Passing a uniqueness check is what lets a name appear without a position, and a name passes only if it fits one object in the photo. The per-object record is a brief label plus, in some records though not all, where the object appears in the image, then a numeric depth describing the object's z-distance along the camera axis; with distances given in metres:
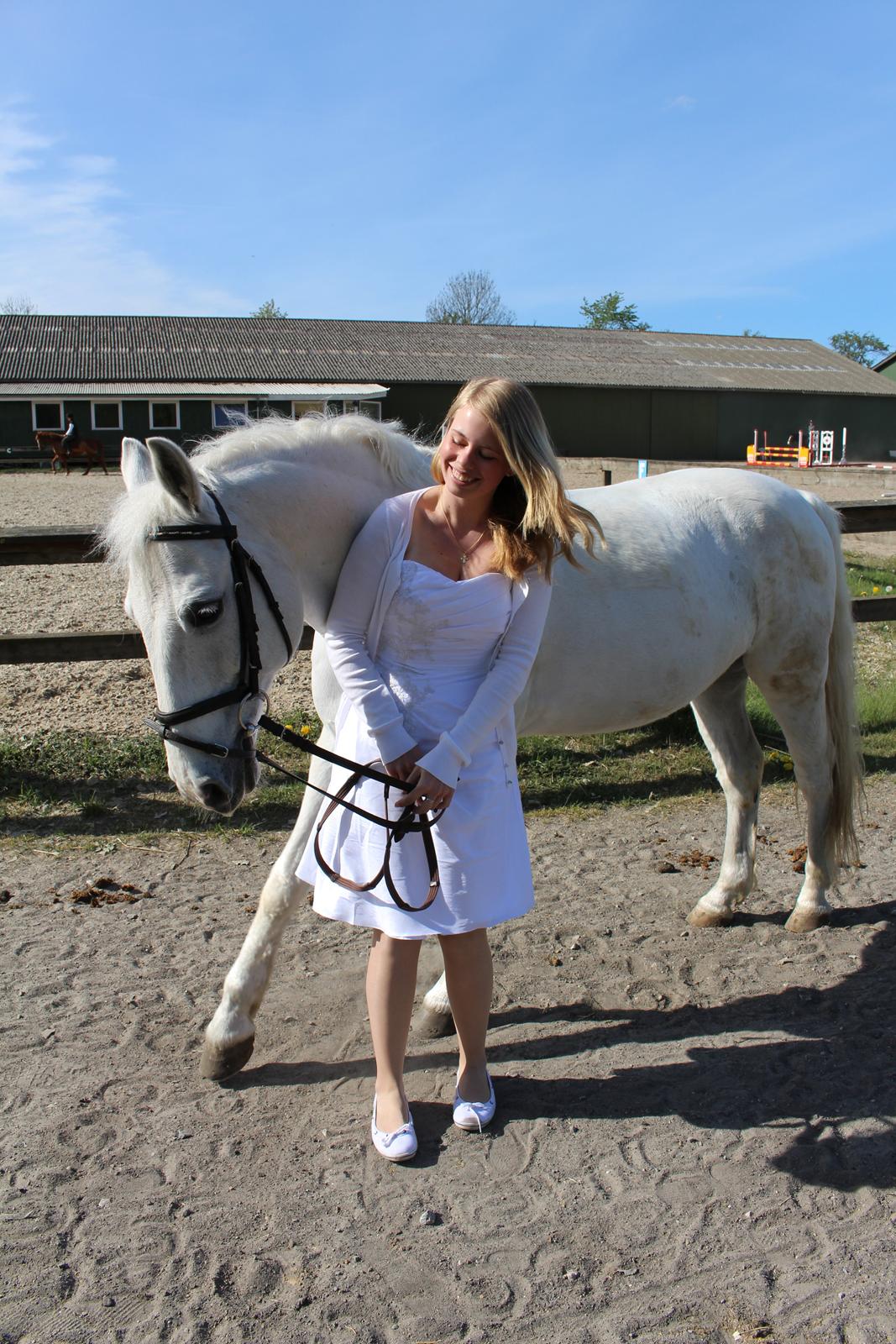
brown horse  28.05
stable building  33.25
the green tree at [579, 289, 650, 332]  80.00
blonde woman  2.36
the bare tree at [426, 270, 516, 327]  74.38
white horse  2.33
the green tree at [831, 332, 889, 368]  105.56
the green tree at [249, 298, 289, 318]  80.00
